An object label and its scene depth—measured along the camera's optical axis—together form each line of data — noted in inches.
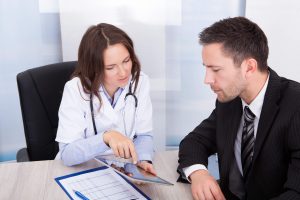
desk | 48.4
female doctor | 60.7
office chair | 66.7
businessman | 46.3
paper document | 47.5
